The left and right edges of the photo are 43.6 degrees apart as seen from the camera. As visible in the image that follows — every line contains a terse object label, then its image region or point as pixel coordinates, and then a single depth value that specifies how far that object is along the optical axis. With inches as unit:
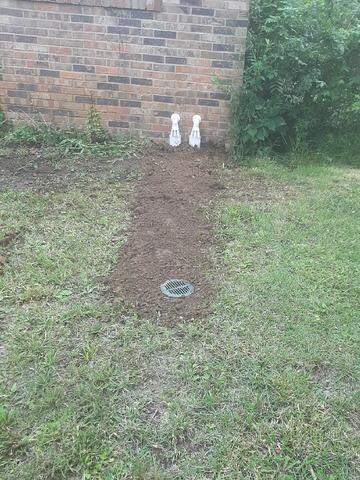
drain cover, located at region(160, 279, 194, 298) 104.7
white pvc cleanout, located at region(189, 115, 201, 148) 186.2
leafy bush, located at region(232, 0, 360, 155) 173.2
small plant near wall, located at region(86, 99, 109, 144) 190.4
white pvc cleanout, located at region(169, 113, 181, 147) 186.6
